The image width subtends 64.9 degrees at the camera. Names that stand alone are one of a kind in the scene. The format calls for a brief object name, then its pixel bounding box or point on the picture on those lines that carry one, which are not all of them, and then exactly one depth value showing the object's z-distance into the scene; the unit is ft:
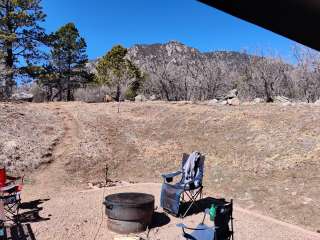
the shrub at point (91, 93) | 60.84
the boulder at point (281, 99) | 37.04
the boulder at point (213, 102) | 36.13
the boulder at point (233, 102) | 34.85
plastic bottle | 10.49
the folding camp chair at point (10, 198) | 14.08
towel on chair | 16.35
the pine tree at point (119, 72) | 60.33
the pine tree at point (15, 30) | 42.97
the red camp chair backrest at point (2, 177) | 15.35
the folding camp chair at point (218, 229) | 10.47
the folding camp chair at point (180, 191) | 15.06
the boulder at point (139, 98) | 46.64
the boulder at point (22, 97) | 41.81
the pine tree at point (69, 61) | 60.10
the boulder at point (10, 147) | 24.29
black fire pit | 13.17
